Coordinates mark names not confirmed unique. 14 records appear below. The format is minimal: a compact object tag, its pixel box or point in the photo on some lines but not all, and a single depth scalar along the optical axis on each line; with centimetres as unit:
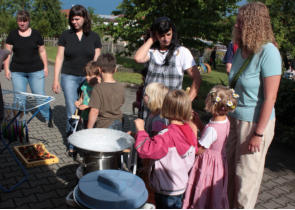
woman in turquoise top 227
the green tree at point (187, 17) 1343
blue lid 170
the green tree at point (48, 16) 4612
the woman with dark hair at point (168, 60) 311
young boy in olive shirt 323
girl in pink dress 262
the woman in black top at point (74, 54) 413
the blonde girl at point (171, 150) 226
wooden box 390
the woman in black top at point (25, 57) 500
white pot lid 244
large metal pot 238
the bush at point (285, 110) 604
